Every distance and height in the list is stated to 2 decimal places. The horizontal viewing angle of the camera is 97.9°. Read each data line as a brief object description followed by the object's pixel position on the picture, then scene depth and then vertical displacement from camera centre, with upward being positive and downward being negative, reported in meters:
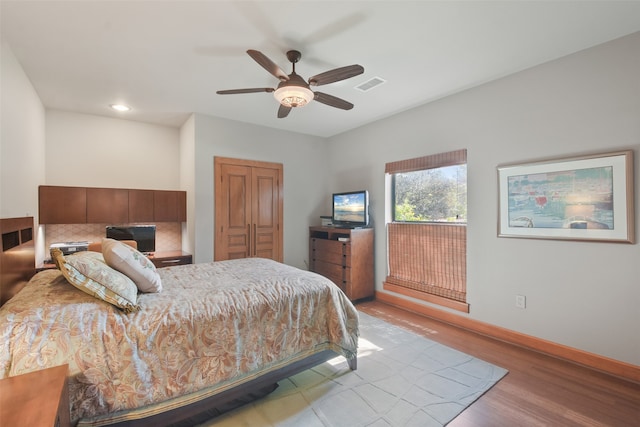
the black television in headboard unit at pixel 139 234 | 3.85 -0.28
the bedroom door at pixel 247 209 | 4.09 +0.08
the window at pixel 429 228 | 3.35 -0.20
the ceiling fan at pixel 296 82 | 2.10 +1.09
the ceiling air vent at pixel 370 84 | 2.93 +1.41
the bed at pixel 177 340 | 1.33 -0.72
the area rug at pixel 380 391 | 1.81 -1.33
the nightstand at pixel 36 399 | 0.89 -0.65
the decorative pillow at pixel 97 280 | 1.59 -0.39
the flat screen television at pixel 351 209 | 4.19 +0.07
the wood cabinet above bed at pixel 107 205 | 3.41 +0.13
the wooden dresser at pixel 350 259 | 4.09 -0.70
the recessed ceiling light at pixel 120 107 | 3.56 +1.40
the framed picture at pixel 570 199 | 2.24 +0.13
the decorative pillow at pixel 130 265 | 1.84 -0.34
